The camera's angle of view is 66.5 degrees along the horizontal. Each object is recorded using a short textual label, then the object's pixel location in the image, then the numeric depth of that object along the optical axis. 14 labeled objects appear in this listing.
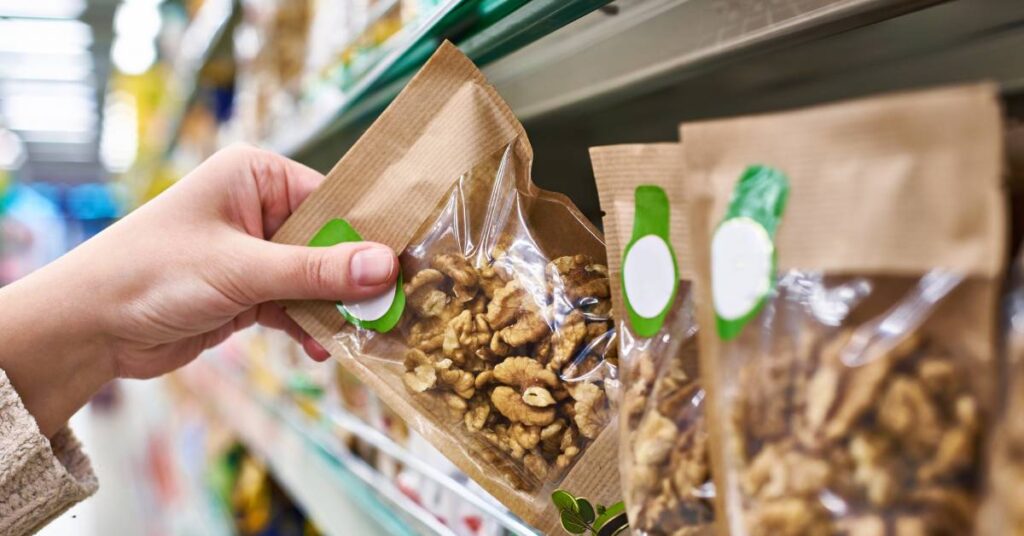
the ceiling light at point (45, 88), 6.72
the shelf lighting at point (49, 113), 7.47
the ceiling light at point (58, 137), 9.08
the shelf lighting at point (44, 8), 4.45
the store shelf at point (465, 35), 0.61
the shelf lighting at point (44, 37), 4.98
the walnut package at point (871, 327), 0.31
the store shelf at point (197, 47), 2.45
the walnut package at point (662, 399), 0.43
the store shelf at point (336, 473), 0.93
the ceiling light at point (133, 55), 4.18
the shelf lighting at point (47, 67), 5.93
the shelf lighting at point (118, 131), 4.88
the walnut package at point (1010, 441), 0.29
